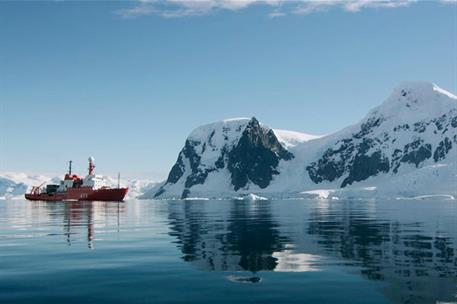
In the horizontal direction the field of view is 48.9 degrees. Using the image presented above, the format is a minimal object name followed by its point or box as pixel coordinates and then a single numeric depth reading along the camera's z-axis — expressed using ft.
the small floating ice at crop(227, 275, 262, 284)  68.95
